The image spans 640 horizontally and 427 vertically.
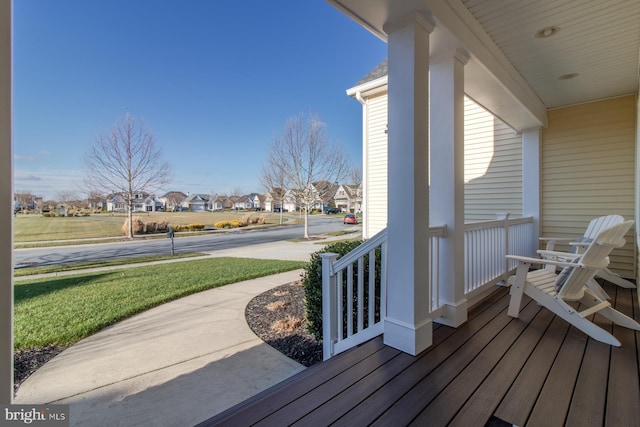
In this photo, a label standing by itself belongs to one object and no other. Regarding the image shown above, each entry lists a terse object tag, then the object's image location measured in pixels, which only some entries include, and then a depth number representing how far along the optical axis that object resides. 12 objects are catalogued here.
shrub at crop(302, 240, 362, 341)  3.39
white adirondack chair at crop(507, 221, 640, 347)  2.35
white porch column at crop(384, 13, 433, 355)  2.13
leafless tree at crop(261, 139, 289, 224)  14.77
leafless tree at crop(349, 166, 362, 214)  16.14
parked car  21.98
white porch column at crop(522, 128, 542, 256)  4.78
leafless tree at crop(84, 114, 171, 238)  10.41
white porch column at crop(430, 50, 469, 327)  2.63
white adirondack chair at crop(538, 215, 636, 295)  3.04
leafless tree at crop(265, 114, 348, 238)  13.99
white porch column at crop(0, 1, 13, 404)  0.92
